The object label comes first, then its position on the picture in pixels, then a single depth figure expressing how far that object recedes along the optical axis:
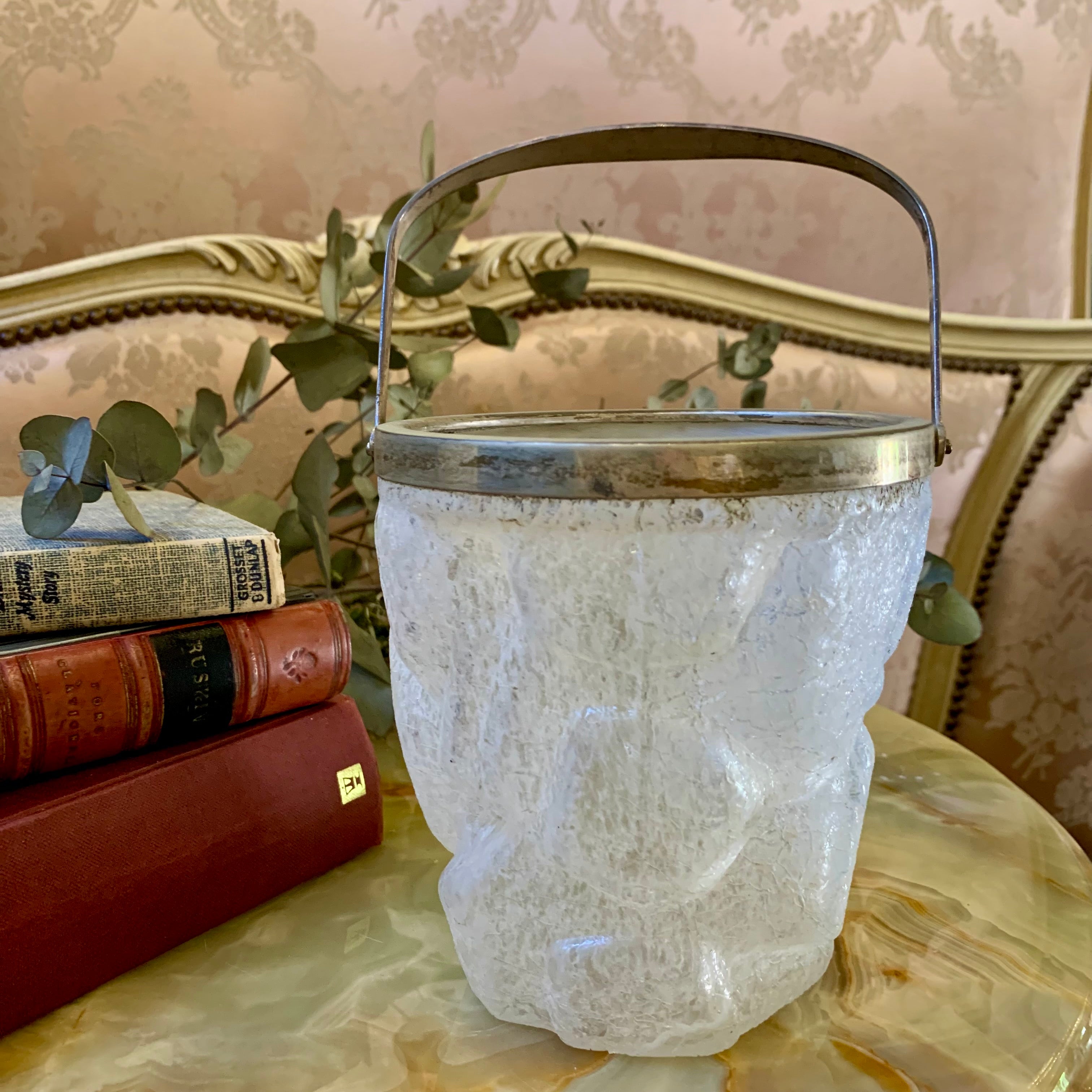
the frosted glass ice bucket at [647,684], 0.33
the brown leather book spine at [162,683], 0.47
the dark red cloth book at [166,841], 0.44
